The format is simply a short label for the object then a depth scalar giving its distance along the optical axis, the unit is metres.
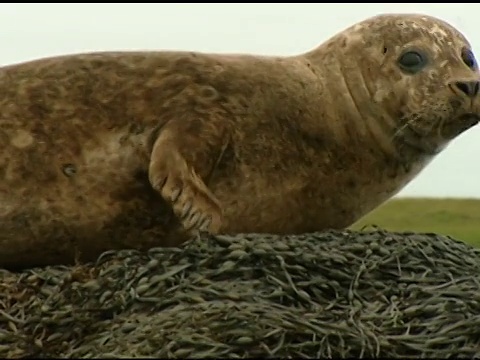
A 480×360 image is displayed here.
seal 9.41
